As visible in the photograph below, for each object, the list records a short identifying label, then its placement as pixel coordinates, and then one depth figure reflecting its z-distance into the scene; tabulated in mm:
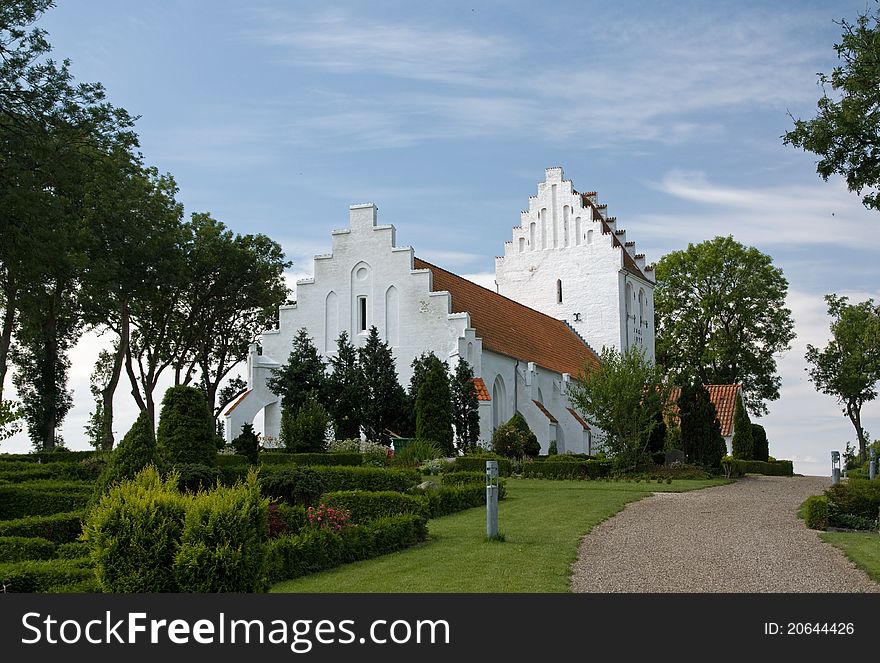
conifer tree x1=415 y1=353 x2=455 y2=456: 32469
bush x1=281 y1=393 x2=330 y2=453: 28797
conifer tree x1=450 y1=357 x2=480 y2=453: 34062
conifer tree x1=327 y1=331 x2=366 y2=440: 34438
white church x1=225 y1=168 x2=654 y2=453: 37844
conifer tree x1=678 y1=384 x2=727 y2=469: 33344
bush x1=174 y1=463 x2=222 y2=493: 15922
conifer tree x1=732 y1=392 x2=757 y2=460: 40719
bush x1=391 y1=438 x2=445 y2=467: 28781
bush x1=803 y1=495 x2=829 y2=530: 16328
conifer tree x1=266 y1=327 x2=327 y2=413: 34312
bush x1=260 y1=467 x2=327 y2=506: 15375
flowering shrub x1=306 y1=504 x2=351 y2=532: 13328
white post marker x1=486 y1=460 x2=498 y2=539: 13988
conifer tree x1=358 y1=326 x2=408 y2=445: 34531
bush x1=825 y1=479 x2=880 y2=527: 17250
